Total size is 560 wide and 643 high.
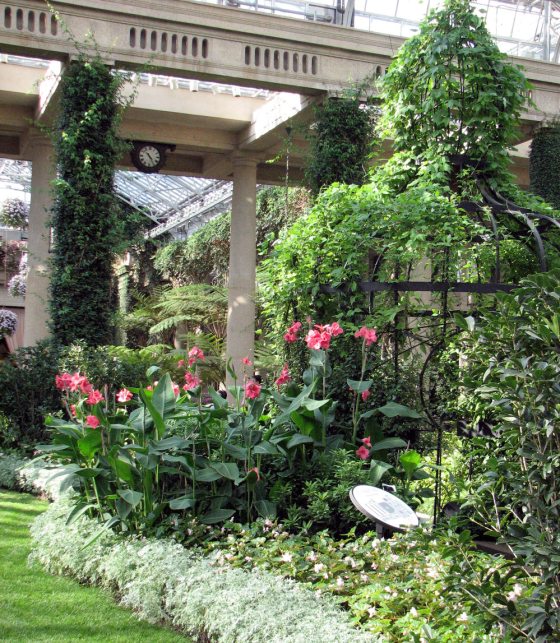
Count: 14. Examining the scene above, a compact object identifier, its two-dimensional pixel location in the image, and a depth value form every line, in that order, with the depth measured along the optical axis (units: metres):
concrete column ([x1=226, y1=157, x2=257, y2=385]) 13.09
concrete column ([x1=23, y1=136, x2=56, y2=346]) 11.69
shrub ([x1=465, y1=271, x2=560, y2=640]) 2.41
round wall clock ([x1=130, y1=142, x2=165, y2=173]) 12.38
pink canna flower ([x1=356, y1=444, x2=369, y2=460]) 4.76
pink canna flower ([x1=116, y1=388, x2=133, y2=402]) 4.85
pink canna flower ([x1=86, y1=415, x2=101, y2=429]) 4.48
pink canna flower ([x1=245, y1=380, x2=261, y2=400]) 4.82
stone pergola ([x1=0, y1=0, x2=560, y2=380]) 9.41
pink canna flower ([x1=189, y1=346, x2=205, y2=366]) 5.18
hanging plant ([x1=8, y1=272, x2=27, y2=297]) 24.62
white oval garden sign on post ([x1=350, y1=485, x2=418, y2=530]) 3.82
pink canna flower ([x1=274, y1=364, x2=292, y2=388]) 5.30
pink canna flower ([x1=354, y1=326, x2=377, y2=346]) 4.80
